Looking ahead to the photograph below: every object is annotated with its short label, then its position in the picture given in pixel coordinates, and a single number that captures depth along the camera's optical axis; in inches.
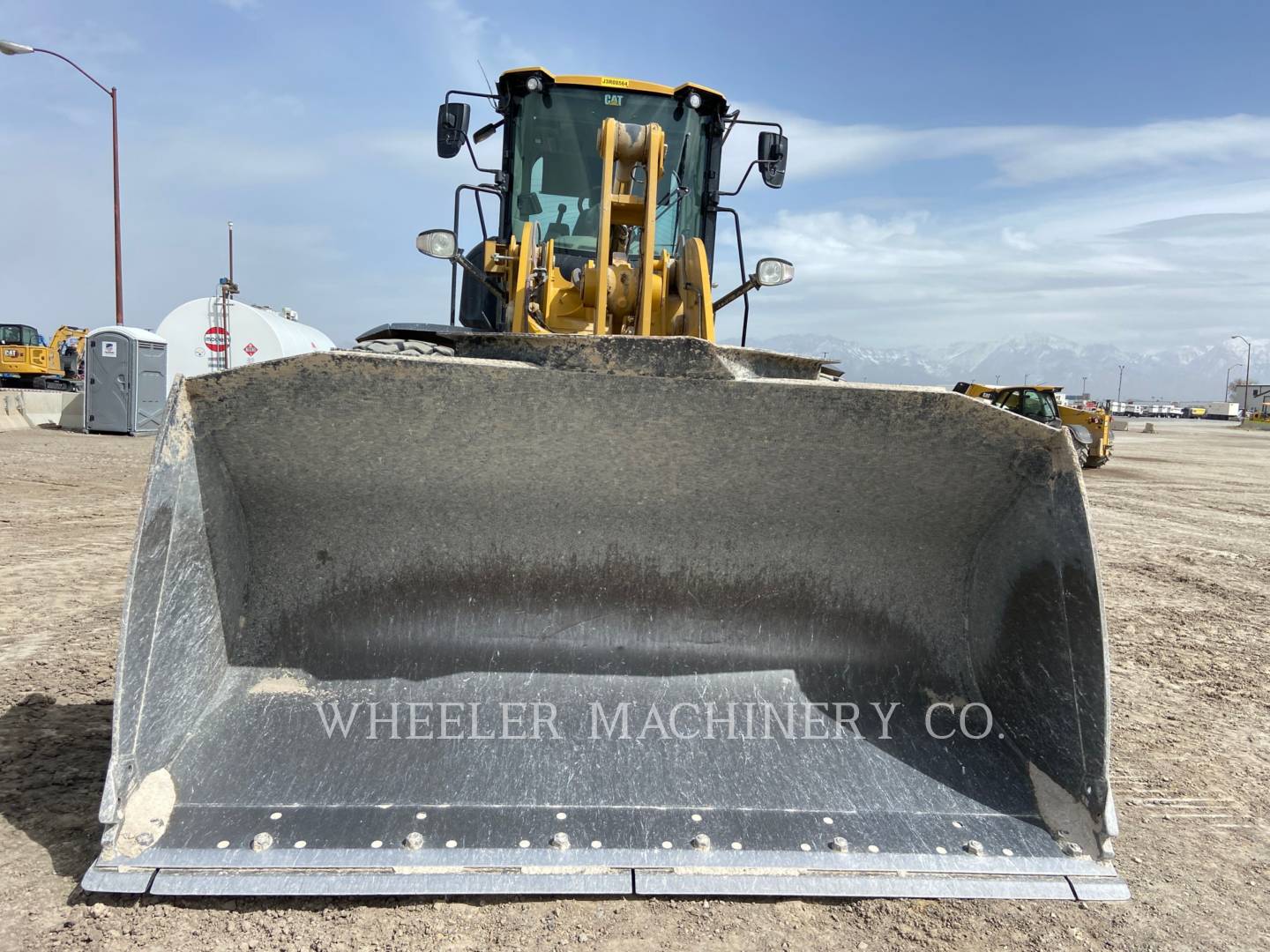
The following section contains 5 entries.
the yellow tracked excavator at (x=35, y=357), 1079.6
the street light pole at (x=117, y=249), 605.6
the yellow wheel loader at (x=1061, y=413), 556.4
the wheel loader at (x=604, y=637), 72.8
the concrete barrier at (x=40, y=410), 577.3
